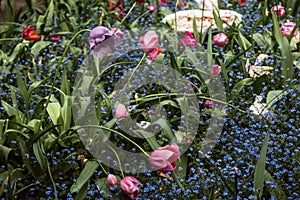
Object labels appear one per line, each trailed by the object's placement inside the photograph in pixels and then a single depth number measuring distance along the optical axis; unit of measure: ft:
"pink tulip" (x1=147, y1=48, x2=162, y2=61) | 11.05
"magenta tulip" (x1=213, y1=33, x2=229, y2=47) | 11.28
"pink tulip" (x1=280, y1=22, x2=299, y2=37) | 11.74
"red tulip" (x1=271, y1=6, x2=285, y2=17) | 12.84
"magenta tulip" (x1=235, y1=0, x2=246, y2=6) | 14.40
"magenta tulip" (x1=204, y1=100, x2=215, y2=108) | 9.72
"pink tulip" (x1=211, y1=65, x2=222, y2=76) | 10.36
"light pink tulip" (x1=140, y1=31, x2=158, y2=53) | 9.66
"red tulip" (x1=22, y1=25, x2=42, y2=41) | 12.61
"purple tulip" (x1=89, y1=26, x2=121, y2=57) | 8.45
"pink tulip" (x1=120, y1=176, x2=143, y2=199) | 7.77
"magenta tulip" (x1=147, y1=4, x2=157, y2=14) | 13.97
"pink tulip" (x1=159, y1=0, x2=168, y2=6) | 14.79
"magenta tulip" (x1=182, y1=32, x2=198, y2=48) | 11.21
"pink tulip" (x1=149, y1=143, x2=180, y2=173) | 7.84
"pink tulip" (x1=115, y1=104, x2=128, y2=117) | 9.02
